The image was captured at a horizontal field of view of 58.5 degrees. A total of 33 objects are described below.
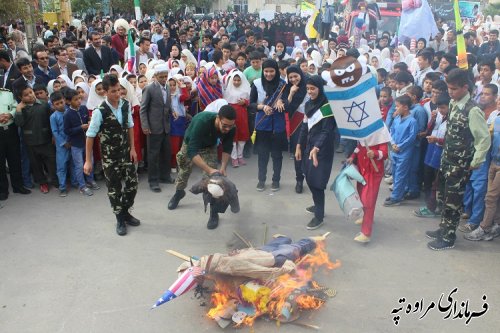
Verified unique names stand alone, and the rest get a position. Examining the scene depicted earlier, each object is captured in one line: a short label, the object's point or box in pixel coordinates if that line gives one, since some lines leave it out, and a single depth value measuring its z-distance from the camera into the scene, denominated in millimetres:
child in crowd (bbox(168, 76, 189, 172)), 6809
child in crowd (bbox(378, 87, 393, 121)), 6812
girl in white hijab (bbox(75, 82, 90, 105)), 6430
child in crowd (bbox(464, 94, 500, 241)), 4871
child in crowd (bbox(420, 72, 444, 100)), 6277
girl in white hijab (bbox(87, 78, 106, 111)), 6098
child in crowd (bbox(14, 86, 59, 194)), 6051
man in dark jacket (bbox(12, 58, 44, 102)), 6531
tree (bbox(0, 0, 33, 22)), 13491
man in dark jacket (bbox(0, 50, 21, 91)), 6766
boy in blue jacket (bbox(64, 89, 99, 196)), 6094
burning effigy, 3592
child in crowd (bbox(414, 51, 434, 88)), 7605
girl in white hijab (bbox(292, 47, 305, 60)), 10514
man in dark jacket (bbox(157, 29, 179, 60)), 11005
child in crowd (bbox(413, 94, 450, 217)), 5488
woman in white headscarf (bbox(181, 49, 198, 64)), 8977
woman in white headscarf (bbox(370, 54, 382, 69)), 9414
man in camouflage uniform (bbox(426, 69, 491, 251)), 4391
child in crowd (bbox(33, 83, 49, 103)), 6281
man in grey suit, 6230
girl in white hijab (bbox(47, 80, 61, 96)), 6688
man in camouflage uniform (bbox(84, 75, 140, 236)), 4820
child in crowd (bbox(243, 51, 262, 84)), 7773
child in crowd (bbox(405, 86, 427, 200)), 5887
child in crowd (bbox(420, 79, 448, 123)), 5536
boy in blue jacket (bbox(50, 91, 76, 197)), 6098
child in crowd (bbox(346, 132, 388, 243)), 4803
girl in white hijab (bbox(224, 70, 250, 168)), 7188
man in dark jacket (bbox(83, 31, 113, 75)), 8602
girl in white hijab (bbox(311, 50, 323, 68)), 9703
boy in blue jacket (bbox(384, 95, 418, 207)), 5832
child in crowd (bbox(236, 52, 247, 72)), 8172
